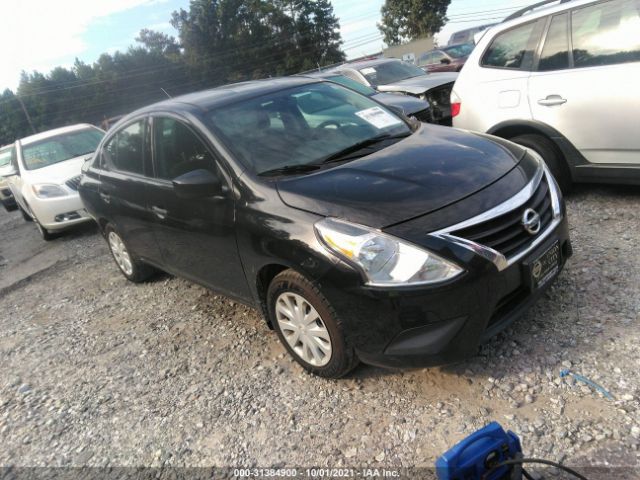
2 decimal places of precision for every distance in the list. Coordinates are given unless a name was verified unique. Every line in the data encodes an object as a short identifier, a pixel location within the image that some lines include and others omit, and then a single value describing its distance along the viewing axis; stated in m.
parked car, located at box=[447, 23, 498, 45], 31.10
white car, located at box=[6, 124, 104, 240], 7.56
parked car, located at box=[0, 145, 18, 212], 12.48
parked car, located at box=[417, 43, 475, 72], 17.31
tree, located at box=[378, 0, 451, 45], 46.00
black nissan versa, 2.40
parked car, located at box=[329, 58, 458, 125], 8.09
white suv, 3.86
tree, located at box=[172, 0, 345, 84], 67.00
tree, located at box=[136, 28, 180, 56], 81.69
